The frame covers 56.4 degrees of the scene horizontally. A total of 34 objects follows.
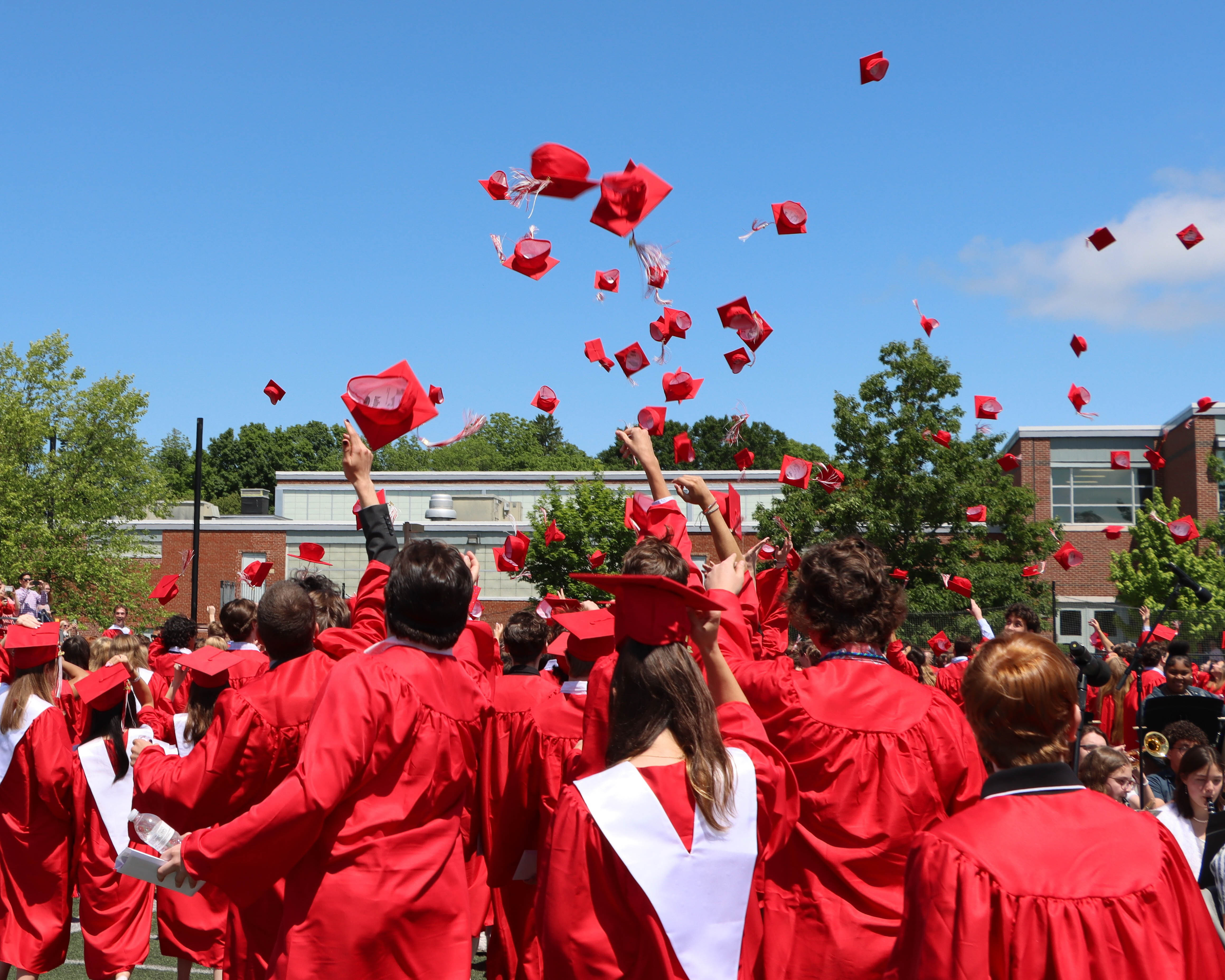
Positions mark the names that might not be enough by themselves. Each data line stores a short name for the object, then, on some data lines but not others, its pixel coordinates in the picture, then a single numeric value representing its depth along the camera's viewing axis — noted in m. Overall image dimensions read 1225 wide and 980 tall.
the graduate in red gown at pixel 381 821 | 2.93
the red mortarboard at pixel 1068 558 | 15.09
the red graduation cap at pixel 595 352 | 10.78
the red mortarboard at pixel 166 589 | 12.30
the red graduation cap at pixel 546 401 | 11.65
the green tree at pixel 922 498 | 30.19
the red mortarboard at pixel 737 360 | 10.49
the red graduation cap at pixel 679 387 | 10.48
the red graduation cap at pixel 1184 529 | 14.38
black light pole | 21.22
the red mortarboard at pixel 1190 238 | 10.67
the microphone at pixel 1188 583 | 8.56
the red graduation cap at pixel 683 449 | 12.63
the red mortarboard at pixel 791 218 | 8.92
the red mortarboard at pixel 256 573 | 12.17
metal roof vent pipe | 44.16
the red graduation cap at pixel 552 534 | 16.10
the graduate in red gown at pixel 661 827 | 2.46
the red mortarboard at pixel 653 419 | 11.11
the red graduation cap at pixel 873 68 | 8.85
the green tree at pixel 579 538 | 40.16
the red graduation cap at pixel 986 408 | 16.23
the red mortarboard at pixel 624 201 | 6.62
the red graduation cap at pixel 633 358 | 9.77
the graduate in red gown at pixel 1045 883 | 2.00
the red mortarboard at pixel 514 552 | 14.02
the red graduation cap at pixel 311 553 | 10.91
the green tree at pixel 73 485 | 30.20
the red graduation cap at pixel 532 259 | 7.68
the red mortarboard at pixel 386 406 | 4.78
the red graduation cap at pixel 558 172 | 6.70
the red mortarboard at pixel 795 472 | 14.36
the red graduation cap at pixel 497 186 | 7.09
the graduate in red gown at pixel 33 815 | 5.59
